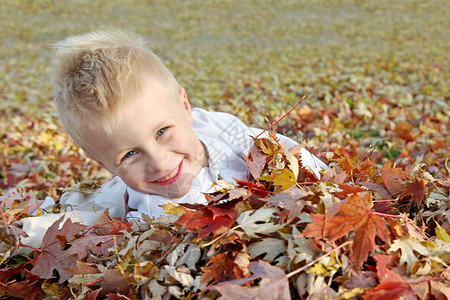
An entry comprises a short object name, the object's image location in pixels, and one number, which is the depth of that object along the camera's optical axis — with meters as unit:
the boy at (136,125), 1.11
